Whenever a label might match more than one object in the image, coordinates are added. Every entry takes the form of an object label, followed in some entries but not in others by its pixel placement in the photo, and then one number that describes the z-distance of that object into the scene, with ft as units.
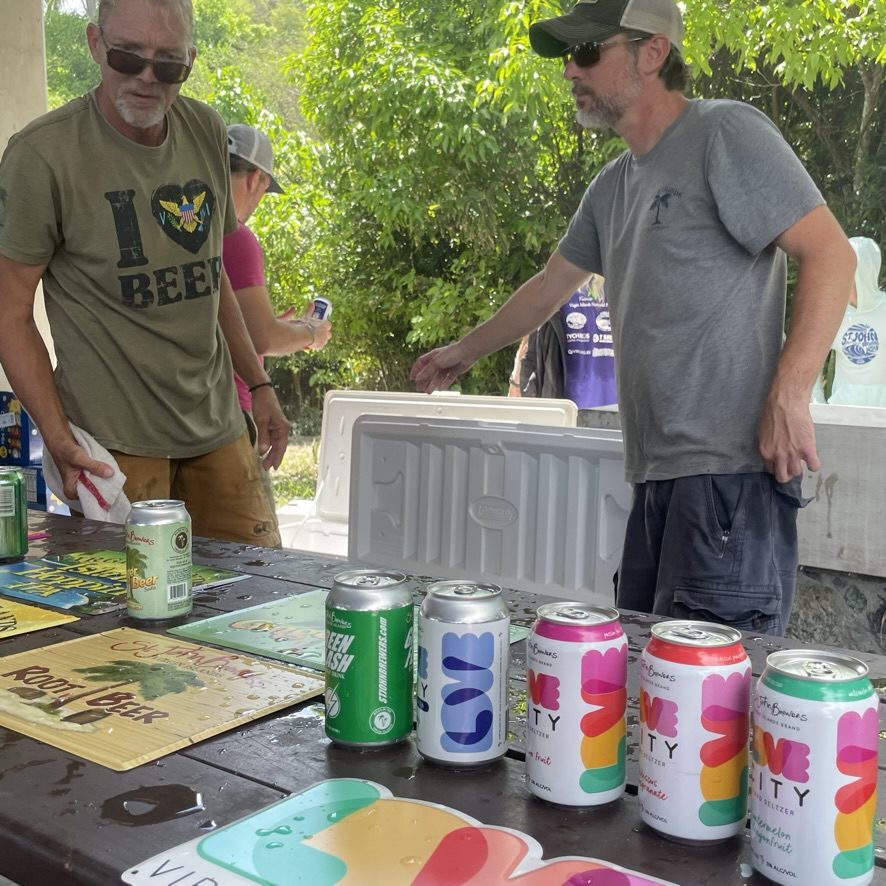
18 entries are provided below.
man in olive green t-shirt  6.66
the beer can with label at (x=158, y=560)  4.29
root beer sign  3.20
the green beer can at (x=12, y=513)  5.58
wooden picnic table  2.50
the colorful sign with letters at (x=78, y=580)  4.85
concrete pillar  12.61
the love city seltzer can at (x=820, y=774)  2.23
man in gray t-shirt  5.97
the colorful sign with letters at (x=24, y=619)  4.39
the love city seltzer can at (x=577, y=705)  2.64
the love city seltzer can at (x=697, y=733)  2.46
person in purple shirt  16.79
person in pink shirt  9.07
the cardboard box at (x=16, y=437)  10.49
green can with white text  2.98
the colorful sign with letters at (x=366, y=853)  2.37
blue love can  2.84
